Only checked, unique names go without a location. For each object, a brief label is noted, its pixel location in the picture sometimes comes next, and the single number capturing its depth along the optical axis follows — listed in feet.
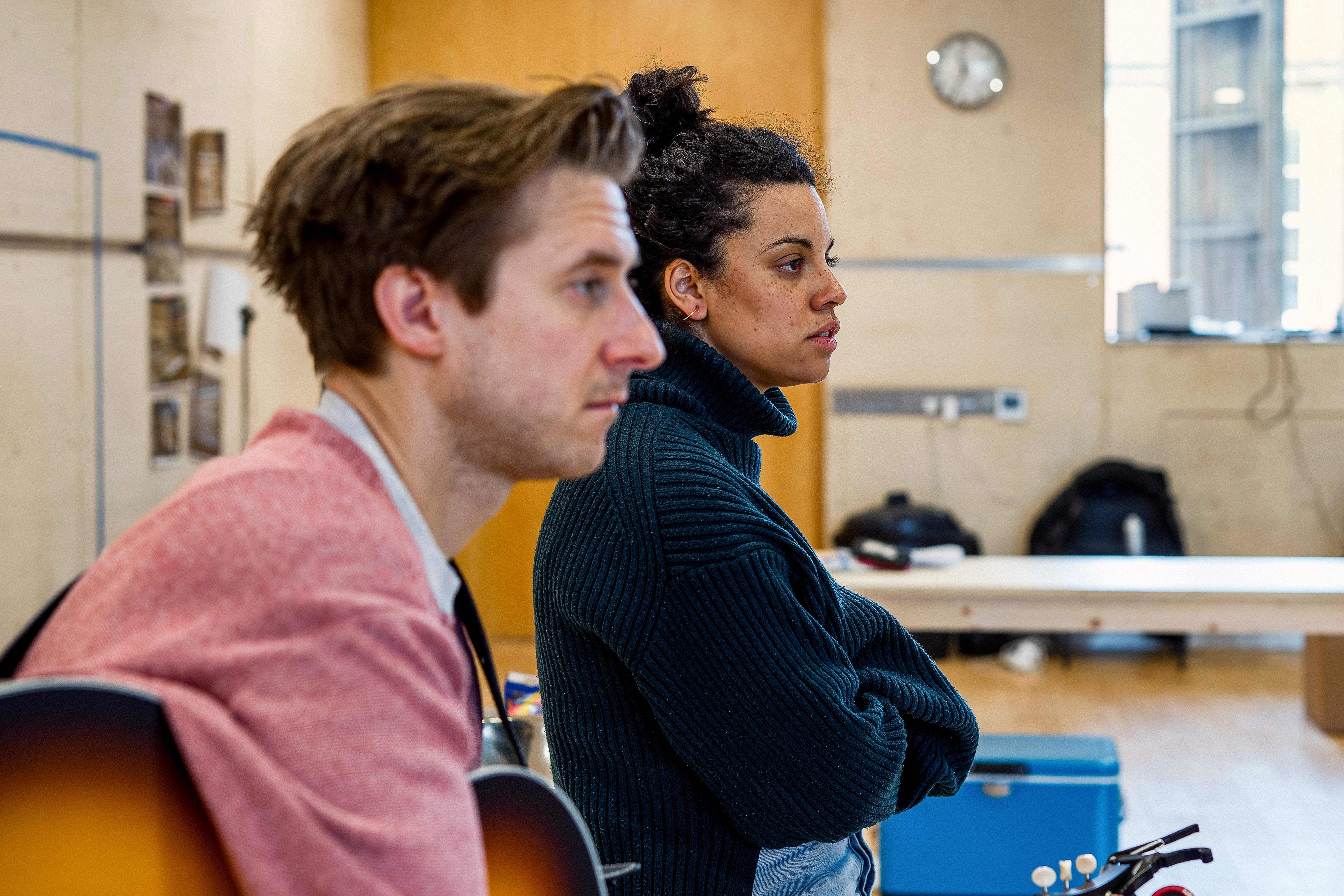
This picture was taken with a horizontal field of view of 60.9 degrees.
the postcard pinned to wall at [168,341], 10.40
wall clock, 15.72
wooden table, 9.48
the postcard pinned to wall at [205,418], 11.16
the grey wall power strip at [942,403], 15.97
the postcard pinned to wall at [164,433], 10.47
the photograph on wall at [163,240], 10.32
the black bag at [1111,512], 15.16
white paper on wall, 11.30
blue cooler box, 8.06
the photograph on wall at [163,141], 10.25
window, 15.96
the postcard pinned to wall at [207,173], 11.09
